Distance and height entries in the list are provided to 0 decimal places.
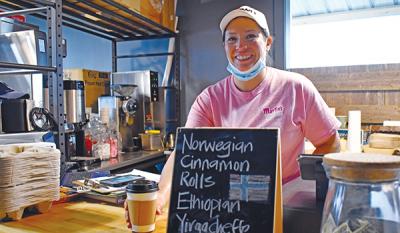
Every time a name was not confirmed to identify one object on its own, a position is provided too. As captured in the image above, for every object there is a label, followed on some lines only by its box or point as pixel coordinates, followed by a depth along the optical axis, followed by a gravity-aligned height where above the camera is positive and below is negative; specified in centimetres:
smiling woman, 143 +4
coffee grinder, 311 +0
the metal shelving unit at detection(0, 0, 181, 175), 176 +77
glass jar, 55 -13
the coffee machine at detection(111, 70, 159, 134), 344 +17
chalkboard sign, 73 -15
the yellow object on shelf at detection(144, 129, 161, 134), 335 -19
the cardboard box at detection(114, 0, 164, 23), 282 +87
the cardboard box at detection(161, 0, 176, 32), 348 +94
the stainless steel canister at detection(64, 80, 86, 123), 240 +8
